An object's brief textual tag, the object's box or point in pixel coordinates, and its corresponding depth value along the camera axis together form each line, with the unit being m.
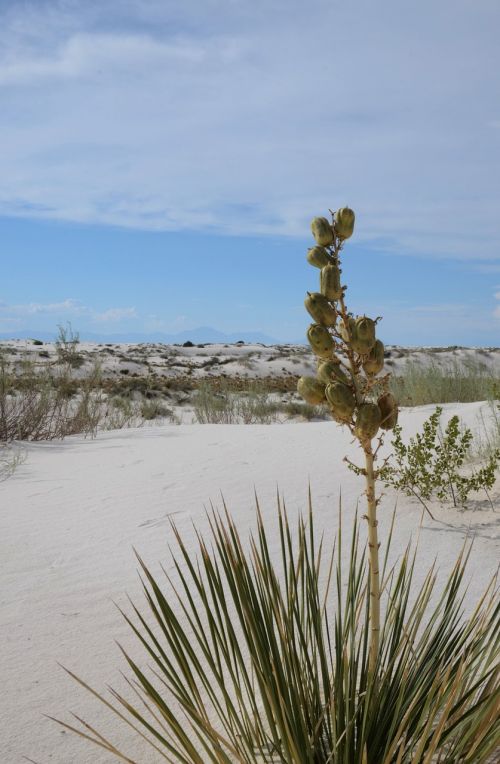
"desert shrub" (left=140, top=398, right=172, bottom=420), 14.61
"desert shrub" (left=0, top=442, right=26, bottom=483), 6.65
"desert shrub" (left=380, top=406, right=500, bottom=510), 4.59
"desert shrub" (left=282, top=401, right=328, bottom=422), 13.53
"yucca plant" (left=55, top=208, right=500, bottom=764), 1.42
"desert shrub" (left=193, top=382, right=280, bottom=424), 12.67
